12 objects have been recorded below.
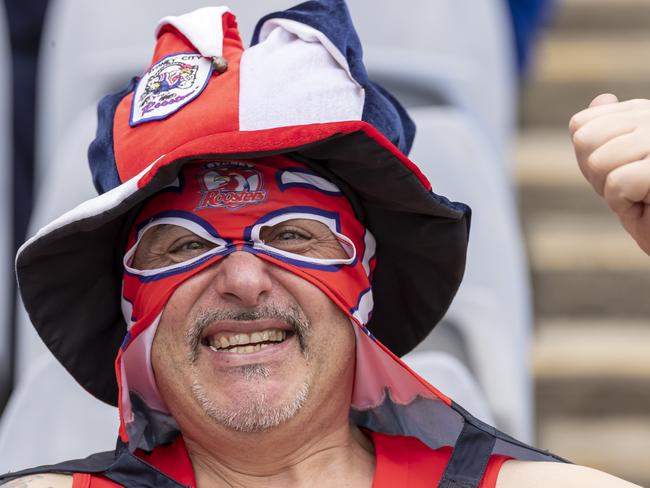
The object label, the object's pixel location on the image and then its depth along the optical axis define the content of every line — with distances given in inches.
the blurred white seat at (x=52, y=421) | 174.1
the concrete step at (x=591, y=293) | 283.3
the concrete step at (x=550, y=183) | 295.9
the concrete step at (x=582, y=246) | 285.3
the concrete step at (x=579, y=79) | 309.6
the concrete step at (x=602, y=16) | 328.5
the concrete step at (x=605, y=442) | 263.4
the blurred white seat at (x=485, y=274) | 187.3
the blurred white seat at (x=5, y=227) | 218.4
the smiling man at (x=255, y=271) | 139.9
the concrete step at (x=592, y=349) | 273.4
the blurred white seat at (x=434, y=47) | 210.1
